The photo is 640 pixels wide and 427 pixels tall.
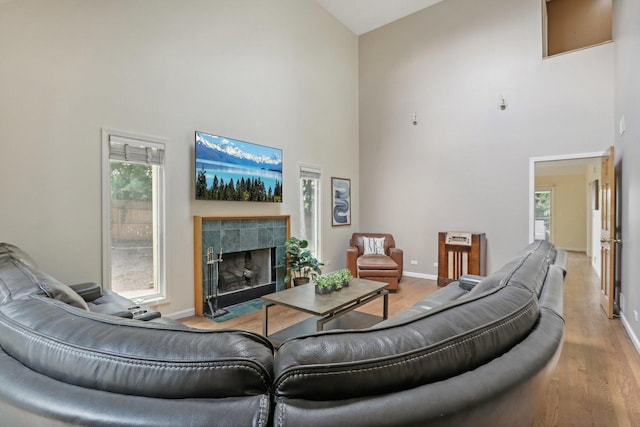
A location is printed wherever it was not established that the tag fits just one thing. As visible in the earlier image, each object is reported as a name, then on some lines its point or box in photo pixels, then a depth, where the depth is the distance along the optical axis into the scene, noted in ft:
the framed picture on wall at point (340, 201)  19.18
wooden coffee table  8.67
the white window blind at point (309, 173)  16.97
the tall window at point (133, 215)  9.67
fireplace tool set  12.04
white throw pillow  17.87
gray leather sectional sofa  2.00
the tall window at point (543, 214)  30.12
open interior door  11.00
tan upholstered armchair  15.31
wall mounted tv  11.91
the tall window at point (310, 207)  17.19
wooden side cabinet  15.80
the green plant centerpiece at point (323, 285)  9.76
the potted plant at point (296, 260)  15.25
